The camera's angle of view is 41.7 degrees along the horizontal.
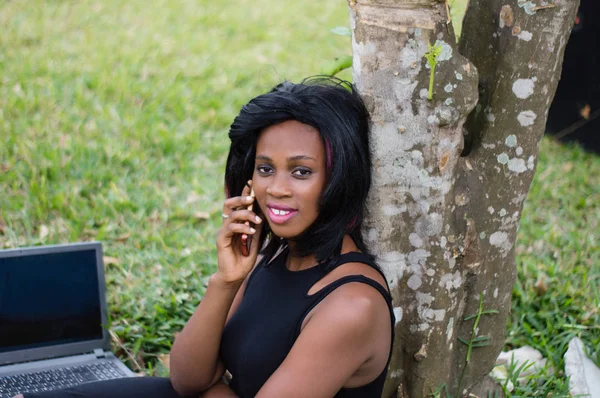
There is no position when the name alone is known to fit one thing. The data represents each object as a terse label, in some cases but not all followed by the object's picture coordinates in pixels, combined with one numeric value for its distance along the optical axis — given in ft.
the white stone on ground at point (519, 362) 10.90
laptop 10.63
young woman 7.32
